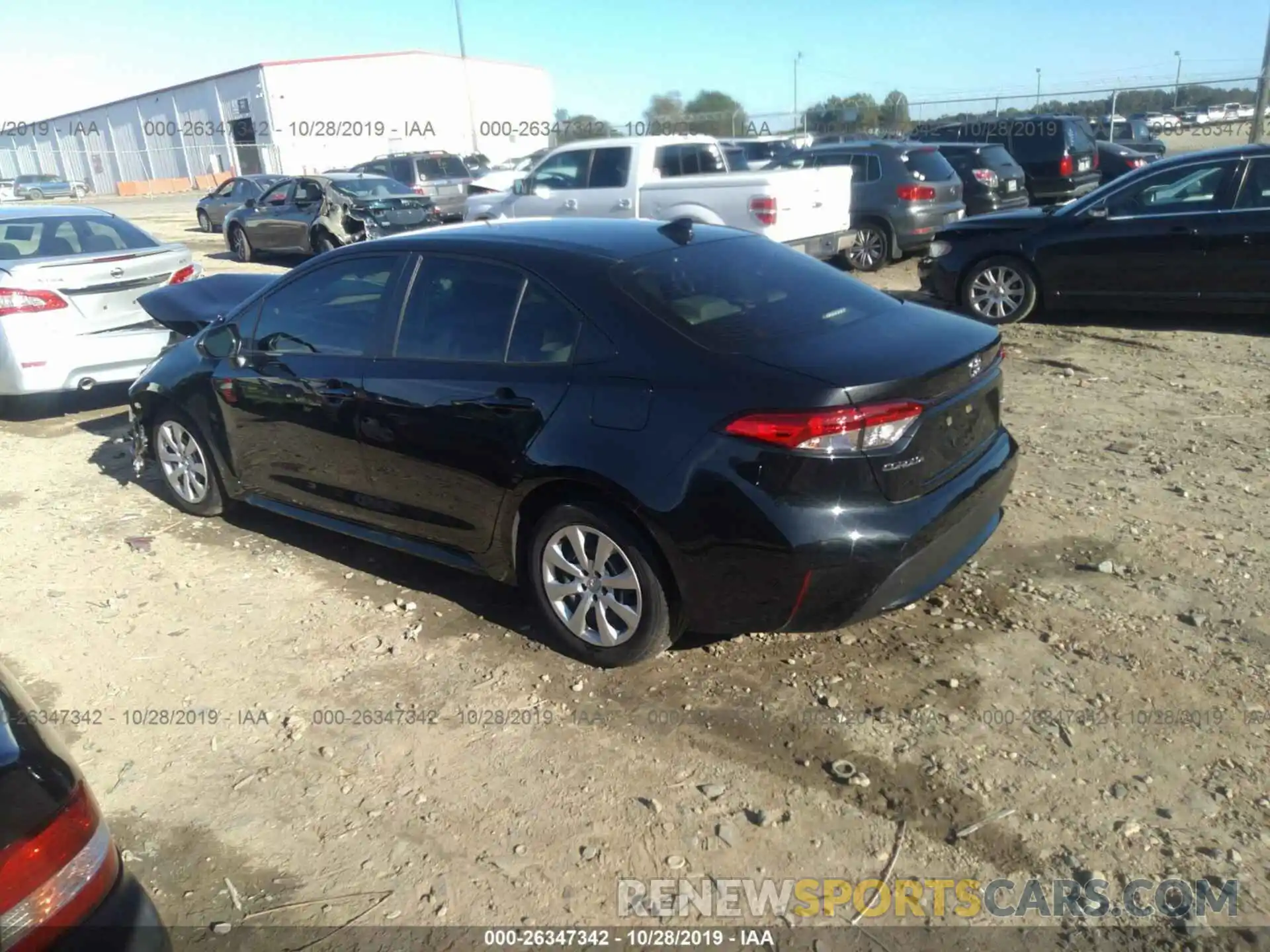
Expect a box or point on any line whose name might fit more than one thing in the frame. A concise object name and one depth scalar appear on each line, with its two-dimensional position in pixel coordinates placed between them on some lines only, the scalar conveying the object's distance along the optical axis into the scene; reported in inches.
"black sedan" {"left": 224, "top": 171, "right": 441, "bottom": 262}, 642.2
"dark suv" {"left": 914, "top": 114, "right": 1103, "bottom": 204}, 678.5
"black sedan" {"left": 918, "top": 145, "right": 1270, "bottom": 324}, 323.9
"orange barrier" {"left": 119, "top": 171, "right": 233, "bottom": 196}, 2033.7
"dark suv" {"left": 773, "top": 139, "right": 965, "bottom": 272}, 491.2
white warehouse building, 1914.4
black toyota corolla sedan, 129.0
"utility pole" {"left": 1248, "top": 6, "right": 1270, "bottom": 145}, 785.6
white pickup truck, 414.6
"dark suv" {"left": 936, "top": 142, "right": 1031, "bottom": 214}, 574.9
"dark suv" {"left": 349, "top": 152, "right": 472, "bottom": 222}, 791.7
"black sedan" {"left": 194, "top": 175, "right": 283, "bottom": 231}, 855.7
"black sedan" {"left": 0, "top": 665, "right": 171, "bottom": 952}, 70.3
